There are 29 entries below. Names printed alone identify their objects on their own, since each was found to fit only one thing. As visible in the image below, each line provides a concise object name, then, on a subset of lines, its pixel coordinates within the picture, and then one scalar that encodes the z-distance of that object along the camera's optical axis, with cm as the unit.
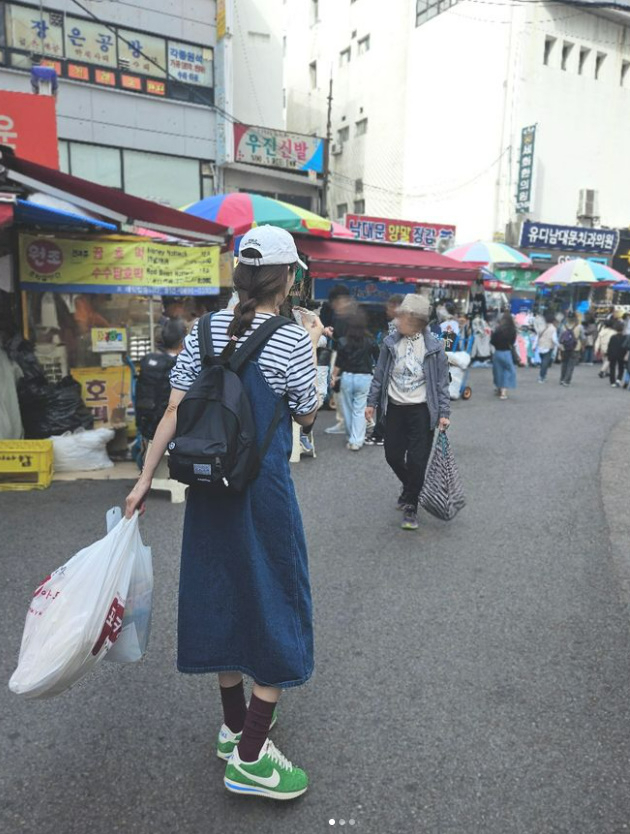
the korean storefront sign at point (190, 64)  1903
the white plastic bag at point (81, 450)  637
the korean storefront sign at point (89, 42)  1720
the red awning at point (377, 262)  1272
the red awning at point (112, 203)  558
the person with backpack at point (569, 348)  1441
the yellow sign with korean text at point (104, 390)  723
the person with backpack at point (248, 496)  198
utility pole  2309
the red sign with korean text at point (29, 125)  743
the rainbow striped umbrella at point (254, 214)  946
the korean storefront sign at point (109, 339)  731
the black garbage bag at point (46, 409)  642
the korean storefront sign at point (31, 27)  1655
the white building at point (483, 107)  2352
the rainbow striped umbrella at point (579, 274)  1919
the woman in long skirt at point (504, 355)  1138
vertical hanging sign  2295
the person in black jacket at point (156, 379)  559
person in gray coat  477
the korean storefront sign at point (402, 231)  1994
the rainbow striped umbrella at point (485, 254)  1727
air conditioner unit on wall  2575
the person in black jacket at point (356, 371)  754
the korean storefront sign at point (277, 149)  2038
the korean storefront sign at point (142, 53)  1816
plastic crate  588
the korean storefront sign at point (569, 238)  2359
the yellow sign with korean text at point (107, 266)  657
